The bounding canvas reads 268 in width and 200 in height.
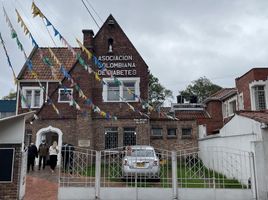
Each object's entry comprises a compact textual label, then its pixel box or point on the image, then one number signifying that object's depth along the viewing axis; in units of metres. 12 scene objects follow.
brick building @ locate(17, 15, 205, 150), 14.95
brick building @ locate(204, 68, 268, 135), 14.61
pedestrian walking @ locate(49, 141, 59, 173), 10.75
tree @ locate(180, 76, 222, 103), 31.28
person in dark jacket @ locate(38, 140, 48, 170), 11.69
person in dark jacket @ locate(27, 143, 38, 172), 11.31
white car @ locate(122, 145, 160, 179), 7.87
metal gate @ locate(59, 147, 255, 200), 7.24
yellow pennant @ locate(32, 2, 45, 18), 6.32
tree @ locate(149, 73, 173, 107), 30.62
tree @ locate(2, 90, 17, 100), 31.04
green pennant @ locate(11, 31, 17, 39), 6.37
